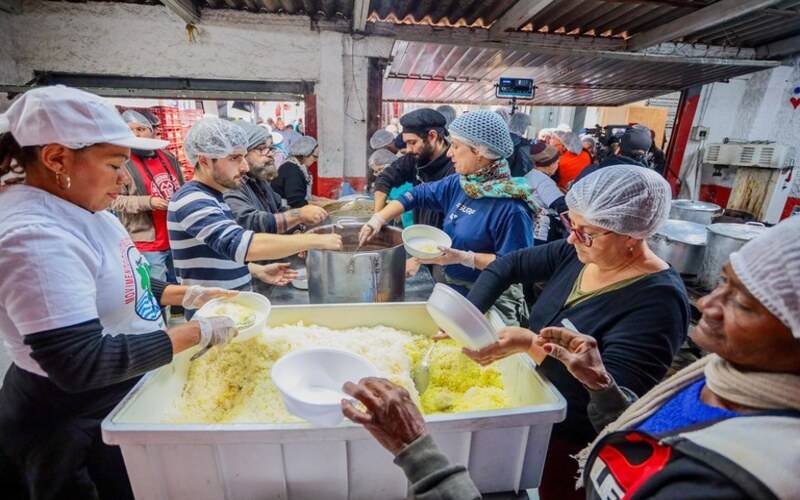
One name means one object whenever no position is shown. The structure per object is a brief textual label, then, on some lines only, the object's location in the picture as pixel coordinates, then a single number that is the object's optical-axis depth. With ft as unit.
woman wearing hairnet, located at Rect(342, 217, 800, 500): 2.13
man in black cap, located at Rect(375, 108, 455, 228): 11.41
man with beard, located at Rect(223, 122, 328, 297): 7.77
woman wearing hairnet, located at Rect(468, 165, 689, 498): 4.37
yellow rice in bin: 4.44
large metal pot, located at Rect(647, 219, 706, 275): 12.46
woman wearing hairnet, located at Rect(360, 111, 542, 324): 7.57
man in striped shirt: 6.37
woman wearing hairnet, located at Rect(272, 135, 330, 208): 13.97
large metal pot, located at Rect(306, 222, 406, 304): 6.45
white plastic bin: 3.43
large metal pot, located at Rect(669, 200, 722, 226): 15.58
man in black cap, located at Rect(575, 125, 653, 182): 15.64
